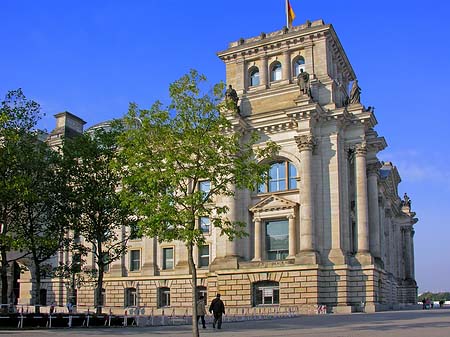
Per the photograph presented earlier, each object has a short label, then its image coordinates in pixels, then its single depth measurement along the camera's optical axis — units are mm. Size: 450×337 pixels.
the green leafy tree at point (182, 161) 24453
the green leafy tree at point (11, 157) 35594
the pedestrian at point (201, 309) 31017
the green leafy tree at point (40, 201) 37375
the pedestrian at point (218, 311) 30312
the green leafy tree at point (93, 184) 40312
